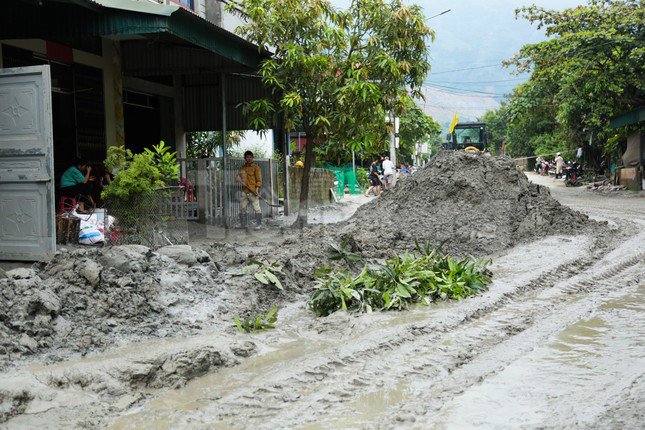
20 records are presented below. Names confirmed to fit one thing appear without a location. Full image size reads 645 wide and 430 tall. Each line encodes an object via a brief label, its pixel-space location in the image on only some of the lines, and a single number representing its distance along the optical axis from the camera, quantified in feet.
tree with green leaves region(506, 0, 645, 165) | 70.79
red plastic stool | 31.74
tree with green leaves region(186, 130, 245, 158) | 64.90
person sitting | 33.19
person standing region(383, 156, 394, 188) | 87.30
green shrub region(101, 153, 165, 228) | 27.91
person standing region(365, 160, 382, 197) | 85.87
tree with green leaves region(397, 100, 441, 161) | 146.20
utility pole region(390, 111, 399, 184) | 90.43
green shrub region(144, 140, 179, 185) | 30.35
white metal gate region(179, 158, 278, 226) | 44.93
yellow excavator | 120.47
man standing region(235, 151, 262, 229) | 46.62
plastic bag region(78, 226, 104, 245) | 29.45
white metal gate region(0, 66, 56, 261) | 25.48
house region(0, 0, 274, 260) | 25.64
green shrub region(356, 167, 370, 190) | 109.29
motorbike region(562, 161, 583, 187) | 107.65
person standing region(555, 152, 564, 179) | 124.67
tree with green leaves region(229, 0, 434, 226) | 42.75
